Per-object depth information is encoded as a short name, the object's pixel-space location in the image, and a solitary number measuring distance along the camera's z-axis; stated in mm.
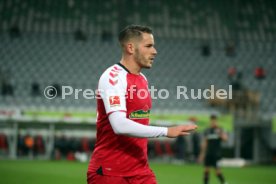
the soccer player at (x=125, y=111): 9562
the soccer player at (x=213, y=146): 30766
